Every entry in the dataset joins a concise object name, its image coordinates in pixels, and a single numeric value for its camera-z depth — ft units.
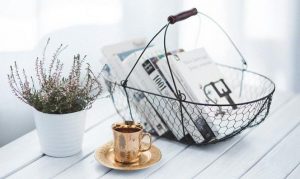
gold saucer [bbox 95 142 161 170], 3.99
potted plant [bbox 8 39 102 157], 4.01
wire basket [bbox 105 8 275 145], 4.22
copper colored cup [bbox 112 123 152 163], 3.98
